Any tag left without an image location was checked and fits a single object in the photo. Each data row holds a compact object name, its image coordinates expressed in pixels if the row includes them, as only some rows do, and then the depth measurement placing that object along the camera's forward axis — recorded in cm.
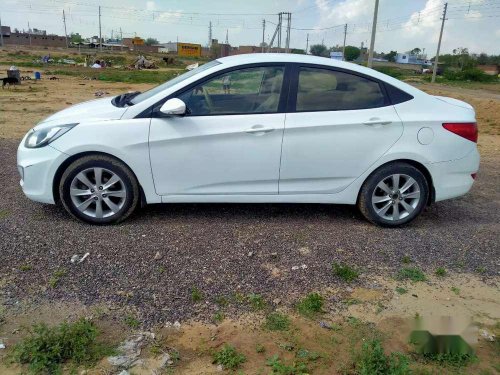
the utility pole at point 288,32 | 5084
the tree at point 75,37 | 10409
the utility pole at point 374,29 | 2655
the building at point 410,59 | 9776
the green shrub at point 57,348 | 251
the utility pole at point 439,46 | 4625
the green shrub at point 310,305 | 315
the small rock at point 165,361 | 259
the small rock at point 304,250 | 402
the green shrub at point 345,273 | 362
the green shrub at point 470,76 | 5244
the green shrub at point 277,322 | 296
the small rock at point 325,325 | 300
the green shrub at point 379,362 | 252
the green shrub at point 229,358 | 259
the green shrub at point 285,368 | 254
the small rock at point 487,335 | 294
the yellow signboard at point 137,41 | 9396
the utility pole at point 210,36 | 9585
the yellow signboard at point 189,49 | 8188
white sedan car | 425
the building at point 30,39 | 8626
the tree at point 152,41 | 12712
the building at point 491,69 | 6926
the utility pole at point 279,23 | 5353
